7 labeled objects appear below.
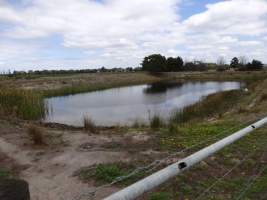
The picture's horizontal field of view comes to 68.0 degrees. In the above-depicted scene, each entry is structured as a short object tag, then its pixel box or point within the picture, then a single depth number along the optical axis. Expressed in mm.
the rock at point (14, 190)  856
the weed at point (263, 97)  9815
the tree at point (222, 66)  49490
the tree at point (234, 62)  52685
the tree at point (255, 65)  42831
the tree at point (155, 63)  44091
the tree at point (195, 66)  51855
